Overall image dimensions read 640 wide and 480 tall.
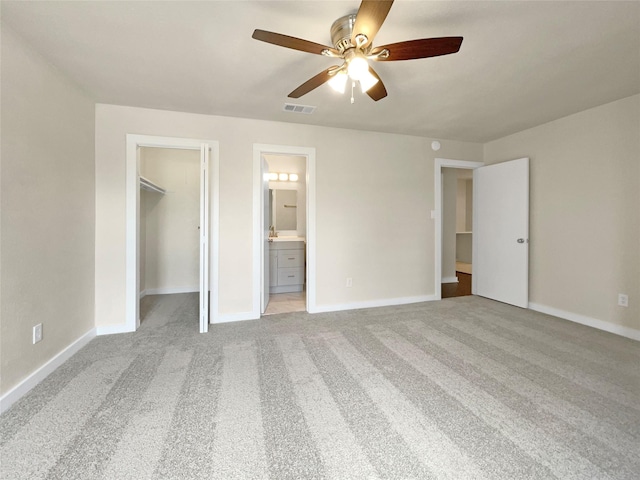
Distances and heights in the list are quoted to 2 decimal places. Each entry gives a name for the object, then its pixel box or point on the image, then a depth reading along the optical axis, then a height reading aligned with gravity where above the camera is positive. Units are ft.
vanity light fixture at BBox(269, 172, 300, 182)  16.55 +3.74
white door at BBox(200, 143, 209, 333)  8.96 -0.04
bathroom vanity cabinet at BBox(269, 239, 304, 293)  14.73 -1.66
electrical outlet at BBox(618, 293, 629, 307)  8.92 -2.08
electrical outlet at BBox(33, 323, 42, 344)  6.24 -2.34
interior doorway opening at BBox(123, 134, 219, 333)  9.04 +0.59
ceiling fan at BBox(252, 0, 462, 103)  4.29 +3.49
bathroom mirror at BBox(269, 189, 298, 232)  16.66 +1.74
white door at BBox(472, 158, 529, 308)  11.71 +0.26
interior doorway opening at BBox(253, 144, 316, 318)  10.57 +0.40
